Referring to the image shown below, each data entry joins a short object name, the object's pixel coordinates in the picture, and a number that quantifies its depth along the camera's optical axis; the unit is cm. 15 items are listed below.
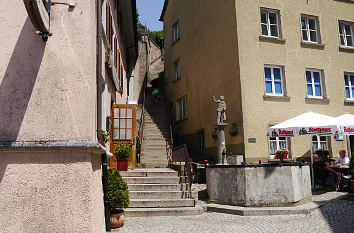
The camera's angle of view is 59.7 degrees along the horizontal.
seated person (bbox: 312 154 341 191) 1075
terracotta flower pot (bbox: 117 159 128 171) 982
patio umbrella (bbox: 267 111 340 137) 1027
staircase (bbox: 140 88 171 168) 1422
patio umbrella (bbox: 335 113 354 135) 1030
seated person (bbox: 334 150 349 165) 1159
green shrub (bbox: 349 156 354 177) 959
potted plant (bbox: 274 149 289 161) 1107
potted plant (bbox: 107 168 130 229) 662
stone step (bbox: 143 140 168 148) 1595
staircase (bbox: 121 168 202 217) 796
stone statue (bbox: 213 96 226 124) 1134
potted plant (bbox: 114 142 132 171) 973
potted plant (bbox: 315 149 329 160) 1206
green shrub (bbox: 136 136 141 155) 1482
